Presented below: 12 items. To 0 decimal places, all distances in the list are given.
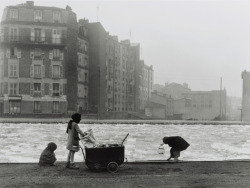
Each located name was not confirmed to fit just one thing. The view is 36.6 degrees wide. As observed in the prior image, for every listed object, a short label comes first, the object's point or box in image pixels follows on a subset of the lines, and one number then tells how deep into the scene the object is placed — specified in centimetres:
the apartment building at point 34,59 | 5794
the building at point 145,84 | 9456
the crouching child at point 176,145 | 1210
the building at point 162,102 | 9507
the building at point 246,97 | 7825
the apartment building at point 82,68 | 6500
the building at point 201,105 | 9944
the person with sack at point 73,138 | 1049
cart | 980
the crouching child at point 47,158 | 1097
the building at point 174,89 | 11769
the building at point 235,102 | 17152
